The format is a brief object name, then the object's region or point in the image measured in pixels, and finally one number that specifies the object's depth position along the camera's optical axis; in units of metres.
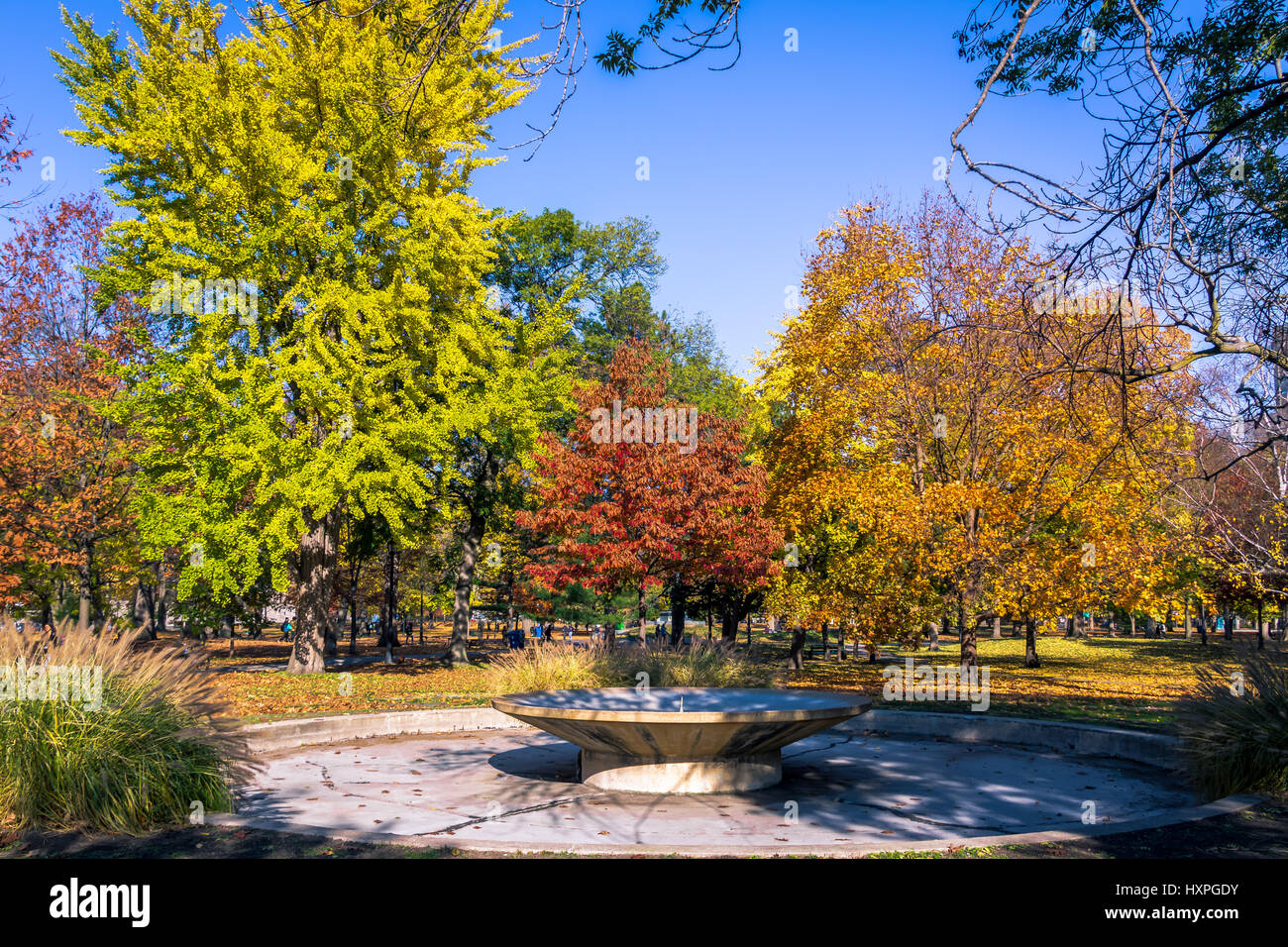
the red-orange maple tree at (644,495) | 17.39
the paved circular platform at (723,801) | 6.84
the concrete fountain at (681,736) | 8.29
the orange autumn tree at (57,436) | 21.61
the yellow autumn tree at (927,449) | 17.22
